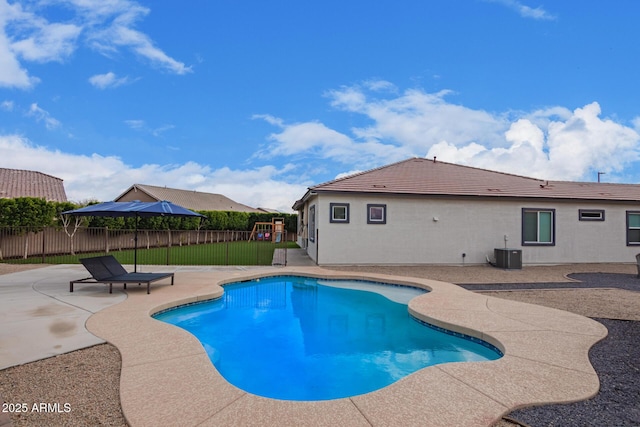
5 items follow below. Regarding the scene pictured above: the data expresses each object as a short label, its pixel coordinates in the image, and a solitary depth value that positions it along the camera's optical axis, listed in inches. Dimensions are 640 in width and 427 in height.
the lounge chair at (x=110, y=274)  345.1
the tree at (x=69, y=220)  691.4
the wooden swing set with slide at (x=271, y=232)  1301.7
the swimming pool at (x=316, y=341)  202.8
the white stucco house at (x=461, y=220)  593.0
